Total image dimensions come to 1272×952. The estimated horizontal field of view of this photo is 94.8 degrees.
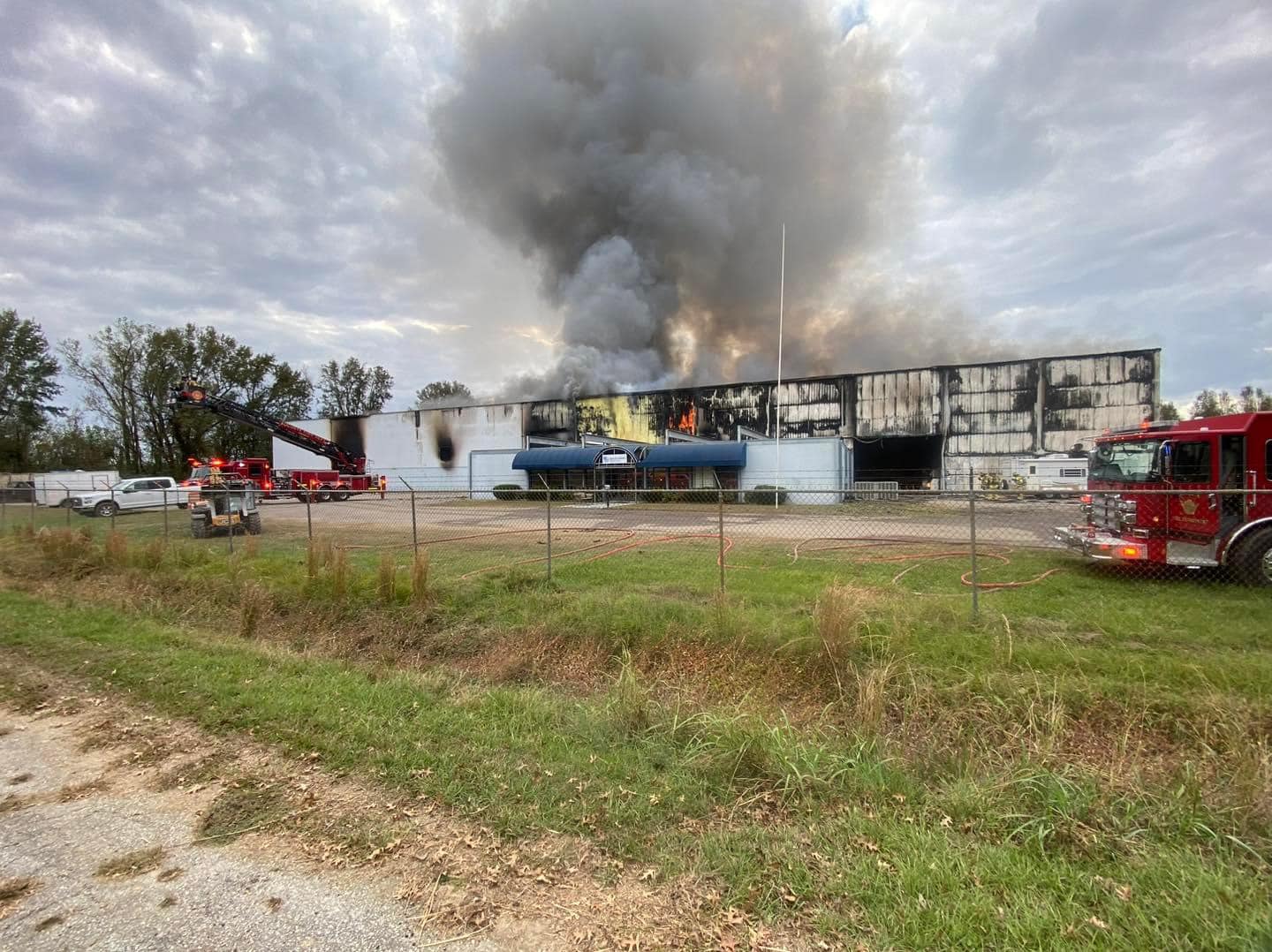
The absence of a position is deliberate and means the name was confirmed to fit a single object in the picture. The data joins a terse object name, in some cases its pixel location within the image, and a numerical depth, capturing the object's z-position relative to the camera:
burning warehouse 32.66
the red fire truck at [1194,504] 8.32
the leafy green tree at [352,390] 88.25
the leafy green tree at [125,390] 58.62
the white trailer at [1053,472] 28.22
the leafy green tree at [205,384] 60.06
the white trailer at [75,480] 38.56
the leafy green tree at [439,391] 100.69
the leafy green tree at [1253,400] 67.64
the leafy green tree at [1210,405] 77.62
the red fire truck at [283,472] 30.88
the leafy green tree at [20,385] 56.94
